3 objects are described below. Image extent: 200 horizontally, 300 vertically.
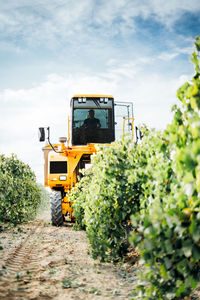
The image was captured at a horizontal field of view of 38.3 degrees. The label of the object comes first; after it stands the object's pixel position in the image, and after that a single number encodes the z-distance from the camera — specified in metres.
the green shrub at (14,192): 9.92
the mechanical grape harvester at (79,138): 9.66
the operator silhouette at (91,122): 10.29
